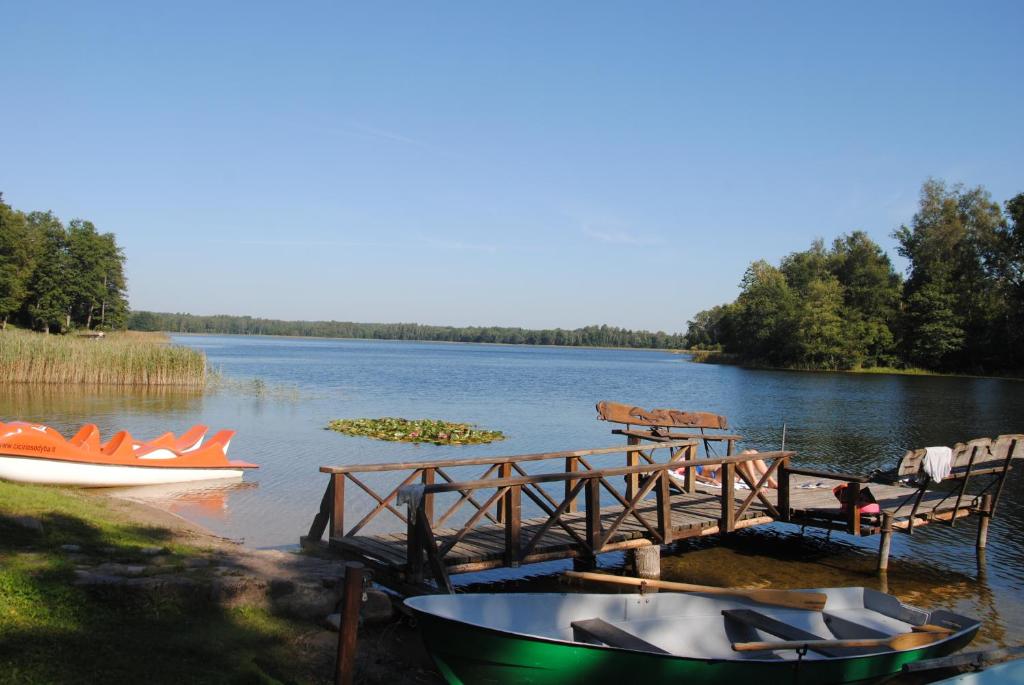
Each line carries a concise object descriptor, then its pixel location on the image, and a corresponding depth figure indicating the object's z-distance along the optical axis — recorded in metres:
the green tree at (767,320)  90.69
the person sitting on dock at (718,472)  13.64
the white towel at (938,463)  11.58
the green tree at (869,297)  82.69
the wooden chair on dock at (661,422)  12.99
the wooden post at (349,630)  5.57
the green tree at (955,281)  76.06
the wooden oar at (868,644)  6.39
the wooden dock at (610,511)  8.94
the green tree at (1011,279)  71.25
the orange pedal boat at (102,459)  15.43
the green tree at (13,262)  64.25
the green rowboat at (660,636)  5.88
